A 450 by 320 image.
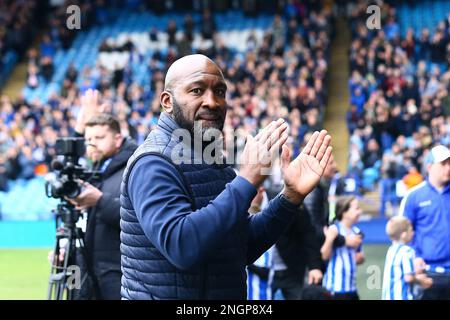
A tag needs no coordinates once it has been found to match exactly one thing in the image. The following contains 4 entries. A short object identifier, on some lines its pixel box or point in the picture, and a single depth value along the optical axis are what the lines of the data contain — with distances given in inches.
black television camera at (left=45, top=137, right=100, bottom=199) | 223.0
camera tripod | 229.1
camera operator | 222.7
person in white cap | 291.3
